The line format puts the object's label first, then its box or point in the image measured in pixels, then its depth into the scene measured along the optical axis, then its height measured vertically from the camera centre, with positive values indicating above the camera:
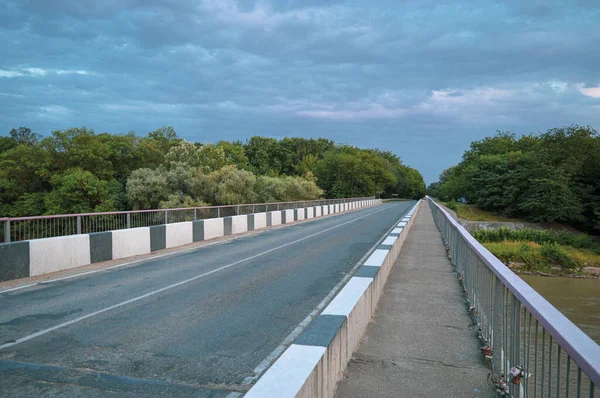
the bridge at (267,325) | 3.63 -1.74
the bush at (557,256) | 41.50 -5.93
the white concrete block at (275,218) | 26.39 -1.44
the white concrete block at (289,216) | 29.34 -1.48
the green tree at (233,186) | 48.03 +0.77
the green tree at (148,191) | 48.72 +0.32
